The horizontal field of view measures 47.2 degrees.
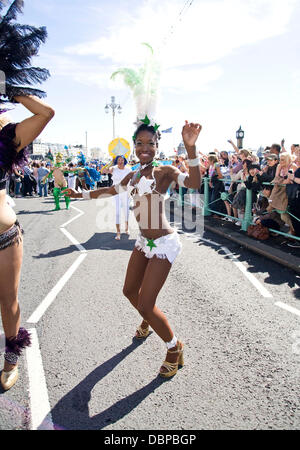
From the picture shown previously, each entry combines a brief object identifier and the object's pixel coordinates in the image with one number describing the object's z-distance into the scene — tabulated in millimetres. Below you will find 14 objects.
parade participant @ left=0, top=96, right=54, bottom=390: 2498
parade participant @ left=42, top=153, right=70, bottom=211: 12297
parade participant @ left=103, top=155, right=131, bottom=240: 7621
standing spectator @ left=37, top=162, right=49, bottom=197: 19542
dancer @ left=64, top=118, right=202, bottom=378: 2768
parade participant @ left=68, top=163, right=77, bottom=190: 16480
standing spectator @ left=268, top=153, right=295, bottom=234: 6650
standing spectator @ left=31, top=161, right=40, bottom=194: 20453
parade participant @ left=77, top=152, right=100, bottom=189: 9190
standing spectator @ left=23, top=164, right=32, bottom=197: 19891
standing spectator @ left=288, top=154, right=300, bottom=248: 6436
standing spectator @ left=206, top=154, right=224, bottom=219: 9945
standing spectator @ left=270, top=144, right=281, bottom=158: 8211
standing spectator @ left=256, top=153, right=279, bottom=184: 7417
